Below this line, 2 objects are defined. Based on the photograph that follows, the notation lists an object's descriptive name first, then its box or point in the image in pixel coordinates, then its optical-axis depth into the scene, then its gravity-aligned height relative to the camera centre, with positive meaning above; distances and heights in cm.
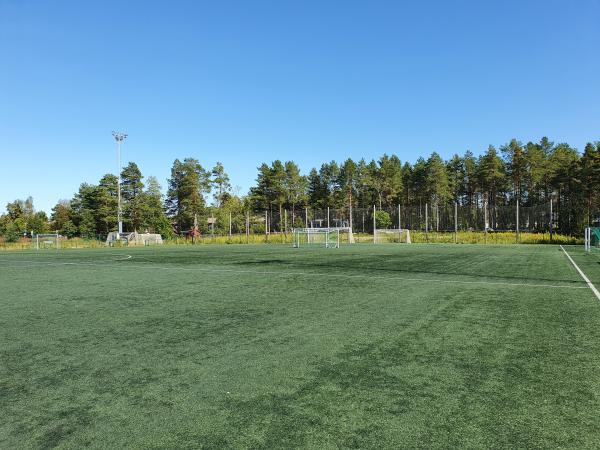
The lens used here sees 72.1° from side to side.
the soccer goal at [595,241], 1939 -103
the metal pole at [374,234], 3425 -86
